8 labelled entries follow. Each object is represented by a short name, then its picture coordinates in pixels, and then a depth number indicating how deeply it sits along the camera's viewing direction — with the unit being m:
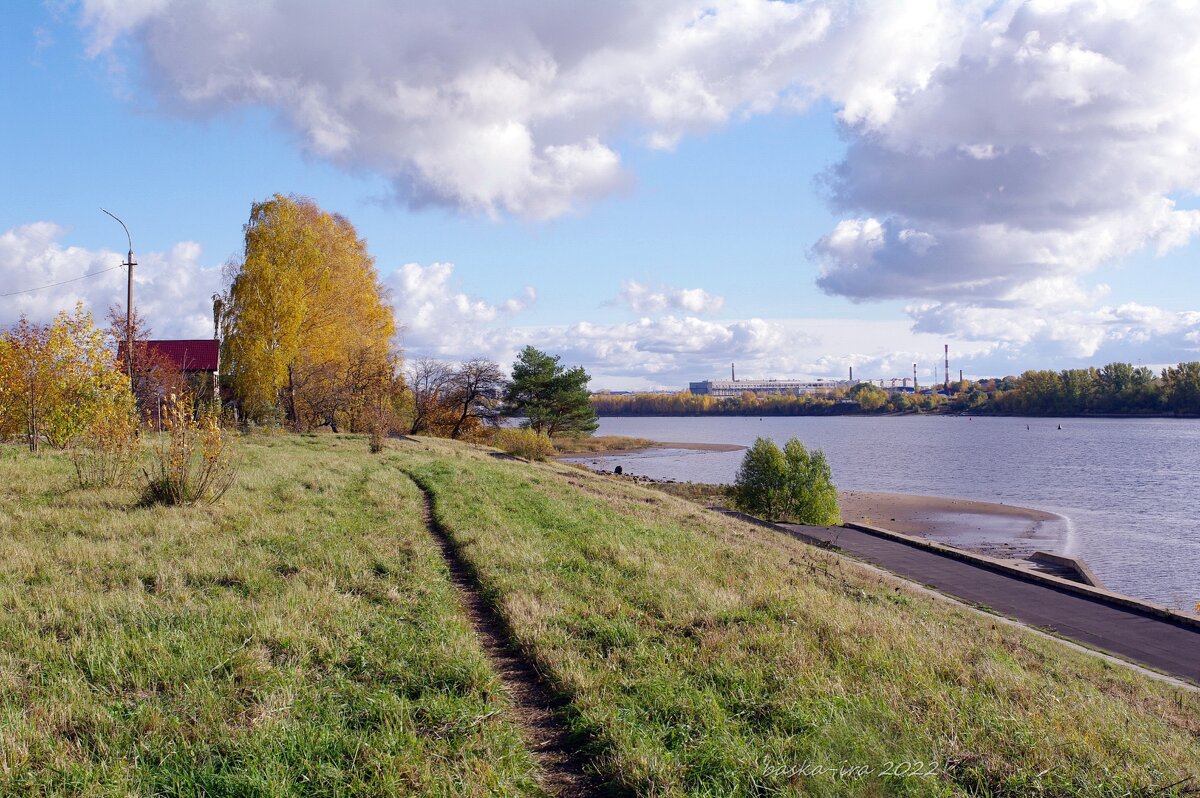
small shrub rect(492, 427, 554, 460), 44.66
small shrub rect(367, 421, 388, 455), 26.31
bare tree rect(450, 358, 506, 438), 54.39
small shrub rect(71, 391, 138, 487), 12.38
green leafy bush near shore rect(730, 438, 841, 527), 34.53
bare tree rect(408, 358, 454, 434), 54.16
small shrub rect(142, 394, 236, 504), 11.11
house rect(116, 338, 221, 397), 37.12
